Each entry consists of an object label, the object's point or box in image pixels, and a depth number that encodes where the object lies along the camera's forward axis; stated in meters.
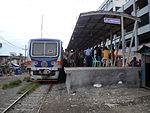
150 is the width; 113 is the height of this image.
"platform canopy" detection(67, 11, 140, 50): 7.87
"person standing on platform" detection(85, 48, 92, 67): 9.84
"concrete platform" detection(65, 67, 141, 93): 6.54
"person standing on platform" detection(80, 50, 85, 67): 10.76
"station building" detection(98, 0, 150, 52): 22.05
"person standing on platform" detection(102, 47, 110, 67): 9.09
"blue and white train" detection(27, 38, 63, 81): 9.15
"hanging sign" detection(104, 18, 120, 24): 7.74
